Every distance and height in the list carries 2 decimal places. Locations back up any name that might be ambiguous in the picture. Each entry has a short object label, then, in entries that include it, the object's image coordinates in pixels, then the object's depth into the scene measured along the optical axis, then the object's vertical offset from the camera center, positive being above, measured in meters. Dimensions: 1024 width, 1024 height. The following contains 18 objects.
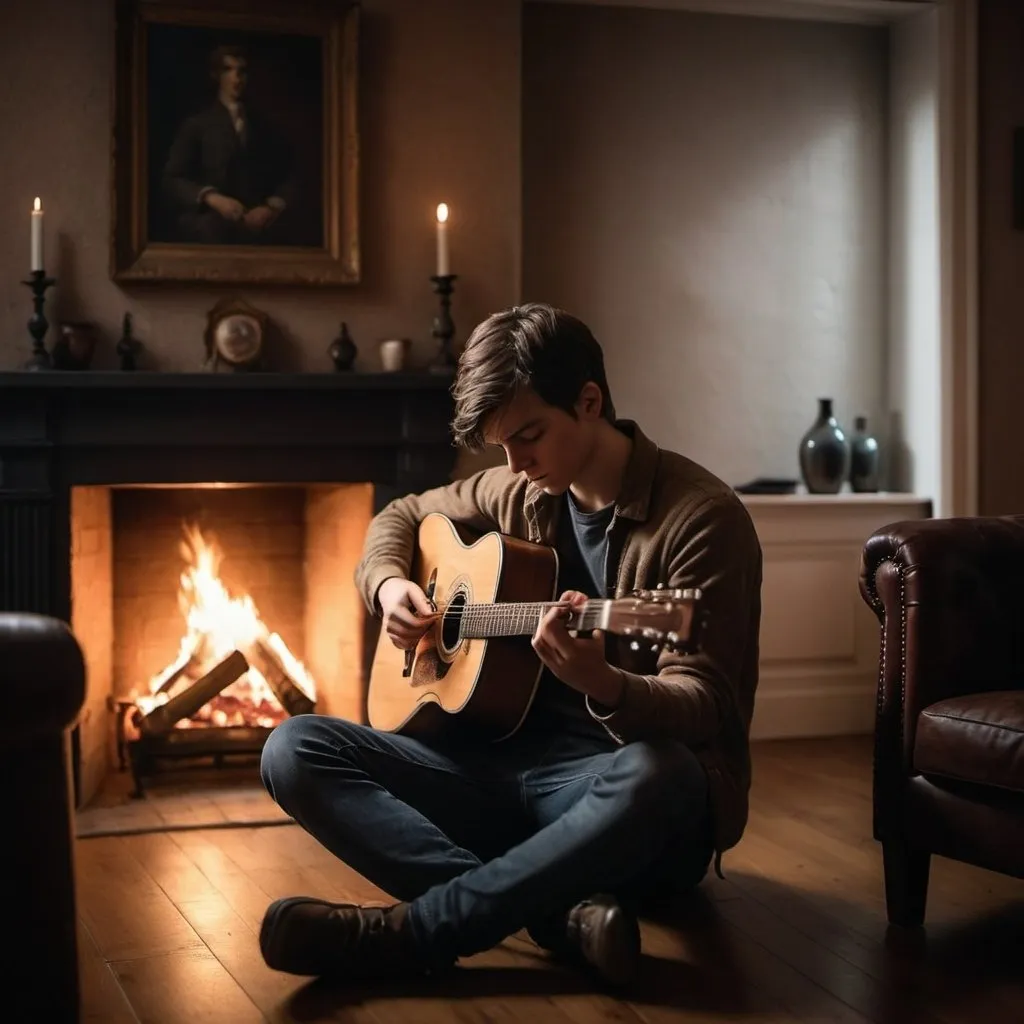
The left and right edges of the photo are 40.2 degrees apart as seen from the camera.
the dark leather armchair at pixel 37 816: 1.46 -0.32
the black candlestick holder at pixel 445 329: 3.45 +0.45
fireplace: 3.23 -0.06
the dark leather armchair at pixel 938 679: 2.20 -0.28
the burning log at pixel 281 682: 3.57 -0.44
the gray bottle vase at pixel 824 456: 3.99 +0.15
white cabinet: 3.96 -0.31
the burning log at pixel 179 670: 3.55 -0.41
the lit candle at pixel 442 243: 3.43 +0.66
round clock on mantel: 3.37 +0.42
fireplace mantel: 3.21 +0.17
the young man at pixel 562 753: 1.99 -0.38
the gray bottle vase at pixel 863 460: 4.07 +0.14
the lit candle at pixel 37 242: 3.19 +0.62
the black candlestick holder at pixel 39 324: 3.20 +0.43
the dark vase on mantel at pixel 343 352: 3.42 +0.39
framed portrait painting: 3.33 +0.89
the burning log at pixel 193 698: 3.45 -0.47
